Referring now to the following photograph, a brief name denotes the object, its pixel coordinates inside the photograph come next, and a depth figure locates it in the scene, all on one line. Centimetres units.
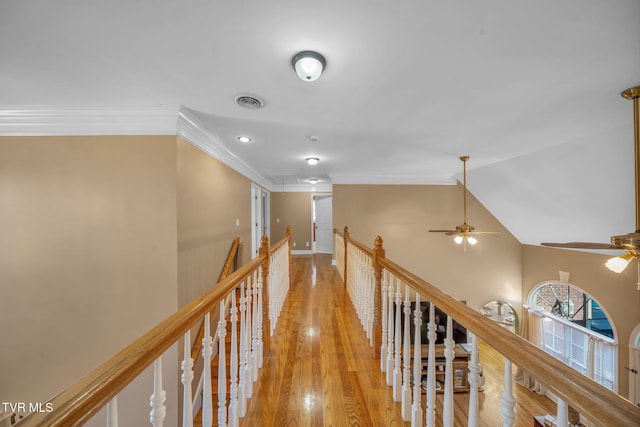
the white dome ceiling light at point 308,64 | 154
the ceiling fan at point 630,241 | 178
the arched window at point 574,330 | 443
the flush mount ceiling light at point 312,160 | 419
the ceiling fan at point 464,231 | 393
